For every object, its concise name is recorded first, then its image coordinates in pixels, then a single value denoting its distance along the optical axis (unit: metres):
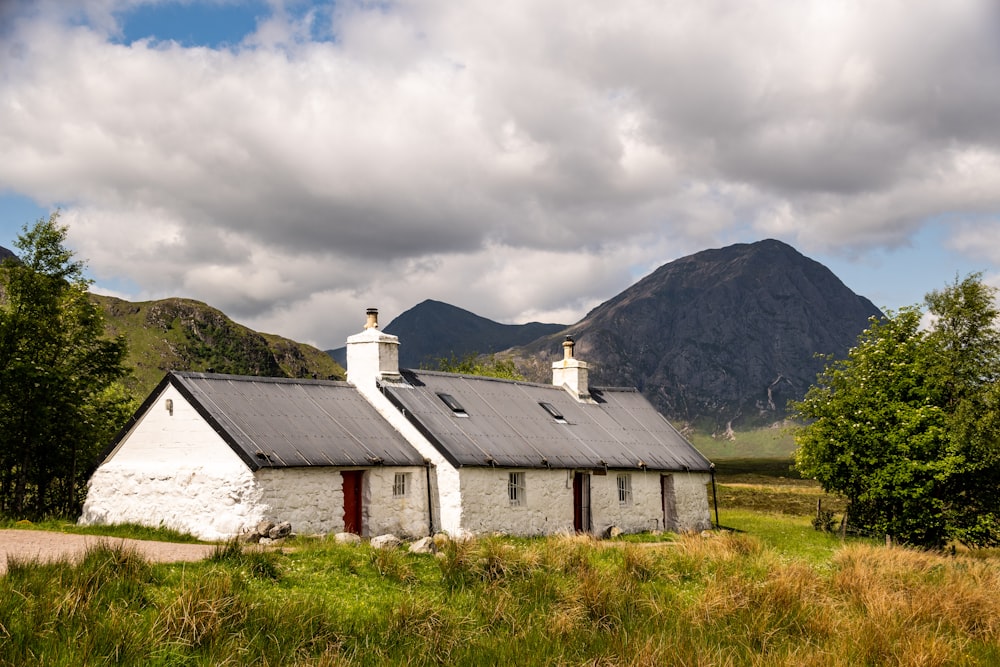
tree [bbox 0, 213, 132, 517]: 29.40
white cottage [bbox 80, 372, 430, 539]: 22.73
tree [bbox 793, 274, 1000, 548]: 28.62
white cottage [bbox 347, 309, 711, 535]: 26.94
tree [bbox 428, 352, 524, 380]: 59.74
